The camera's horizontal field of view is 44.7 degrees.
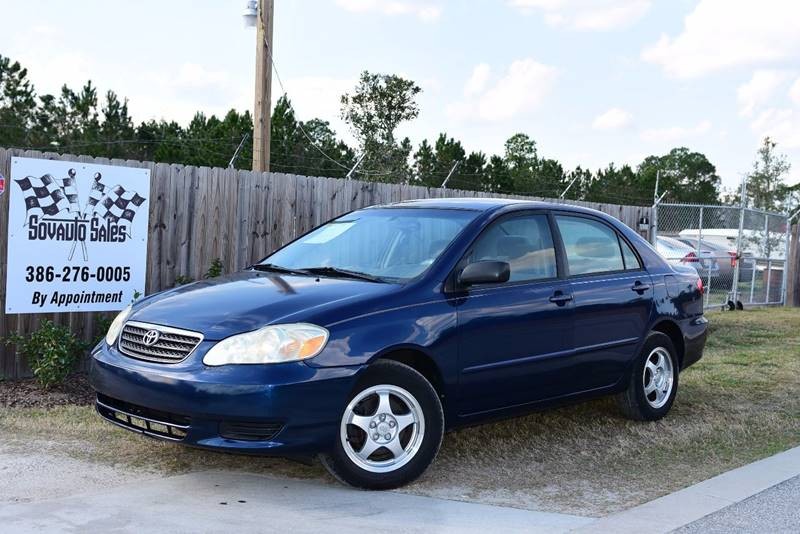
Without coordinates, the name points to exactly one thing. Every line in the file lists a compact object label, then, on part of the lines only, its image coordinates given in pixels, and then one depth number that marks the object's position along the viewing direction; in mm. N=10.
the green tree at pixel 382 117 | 34875
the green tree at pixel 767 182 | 37688
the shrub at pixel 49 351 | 7703
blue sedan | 5016
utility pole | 11875
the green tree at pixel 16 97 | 33344
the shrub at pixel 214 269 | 9297
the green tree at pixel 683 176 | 67938
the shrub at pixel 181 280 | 9023
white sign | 7992
